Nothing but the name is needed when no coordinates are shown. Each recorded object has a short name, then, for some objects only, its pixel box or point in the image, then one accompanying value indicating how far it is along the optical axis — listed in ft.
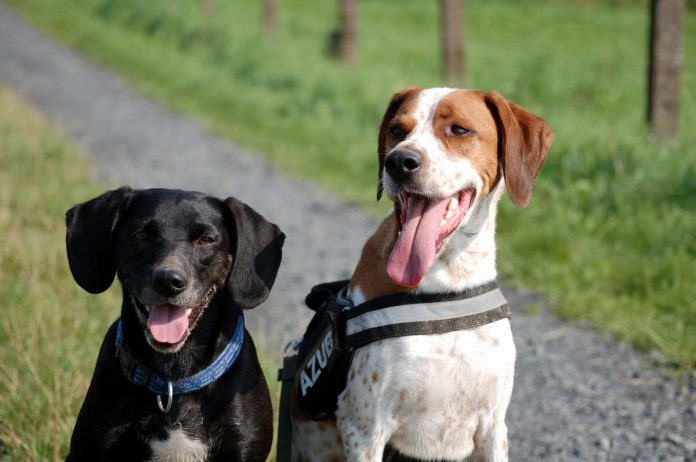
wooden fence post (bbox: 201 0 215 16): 68.99
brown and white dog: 9.37
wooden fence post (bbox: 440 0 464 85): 47.24
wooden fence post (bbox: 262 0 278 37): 64.80
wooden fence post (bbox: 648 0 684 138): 26.14
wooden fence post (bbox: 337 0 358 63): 56.29
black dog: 9.57
